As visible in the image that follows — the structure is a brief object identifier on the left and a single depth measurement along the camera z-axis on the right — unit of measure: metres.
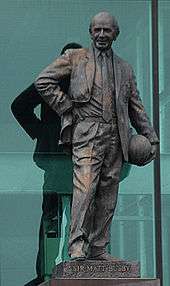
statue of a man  13.40
